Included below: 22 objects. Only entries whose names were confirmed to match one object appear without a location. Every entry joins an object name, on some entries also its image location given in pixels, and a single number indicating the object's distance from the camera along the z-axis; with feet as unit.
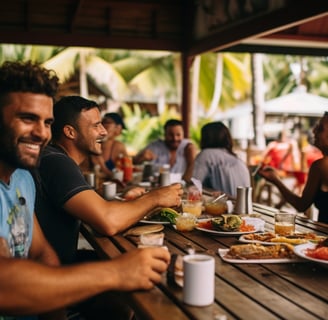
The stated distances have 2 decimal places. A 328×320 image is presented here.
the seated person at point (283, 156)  29.45
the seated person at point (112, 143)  20.70
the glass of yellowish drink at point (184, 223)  8.79
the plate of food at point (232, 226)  8.40
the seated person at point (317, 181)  11.18
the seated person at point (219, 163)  14.97
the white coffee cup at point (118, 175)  15.81
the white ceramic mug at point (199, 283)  5.23
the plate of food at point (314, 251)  6.45
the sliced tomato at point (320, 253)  6.47
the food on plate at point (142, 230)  8.36
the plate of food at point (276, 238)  7.64
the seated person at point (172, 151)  19.47
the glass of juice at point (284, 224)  8.39
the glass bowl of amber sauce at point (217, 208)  10.26
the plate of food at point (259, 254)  6.81
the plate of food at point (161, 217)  9.23
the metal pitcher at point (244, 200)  10.19
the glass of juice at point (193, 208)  10.02
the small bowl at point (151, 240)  6.65
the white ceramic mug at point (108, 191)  12.26
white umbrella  35.68
